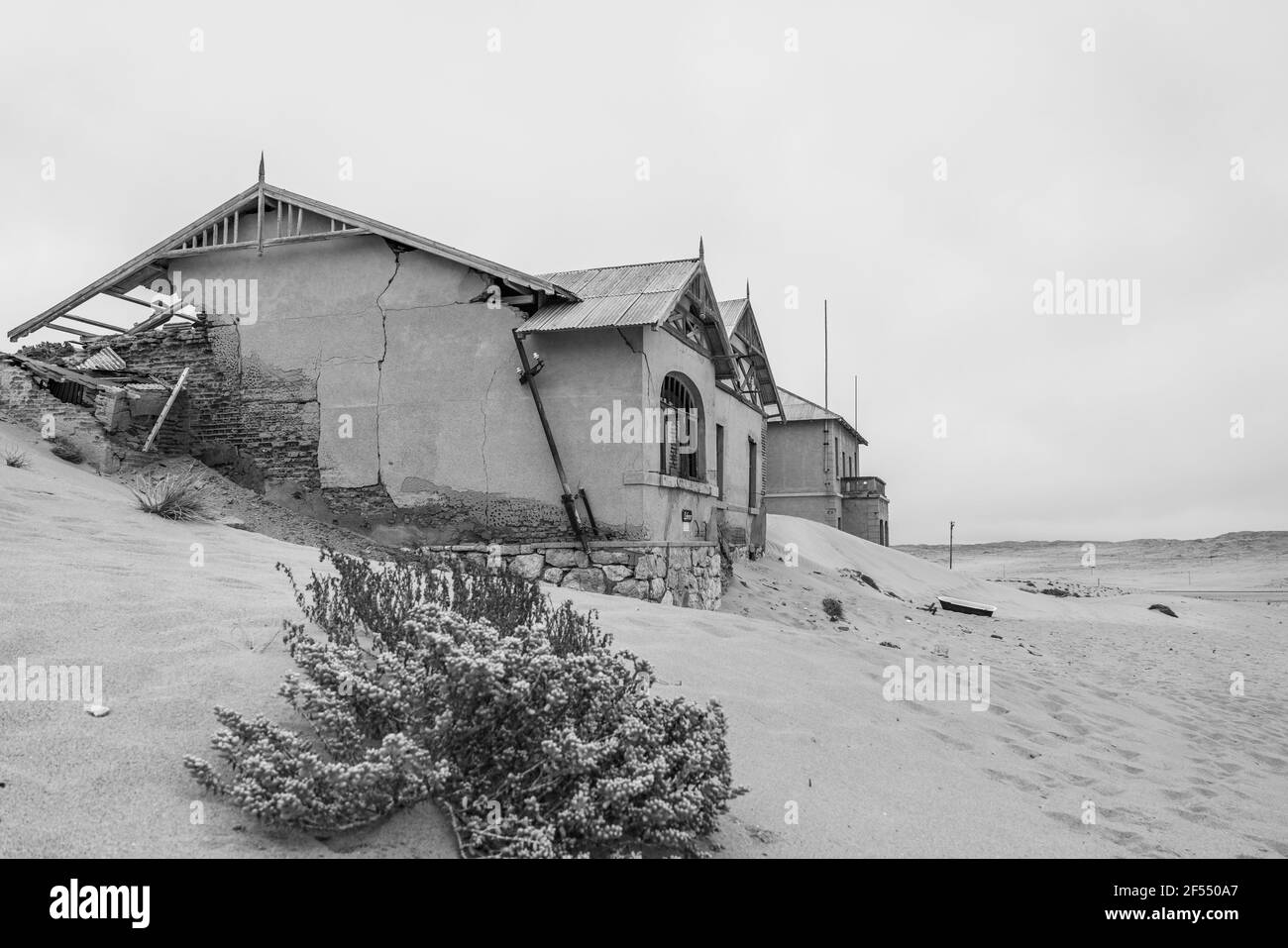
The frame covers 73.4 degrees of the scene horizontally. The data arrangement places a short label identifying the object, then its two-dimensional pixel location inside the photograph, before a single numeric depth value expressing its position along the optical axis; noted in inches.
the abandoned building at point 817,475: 1224.2
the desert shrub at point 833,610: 569.3
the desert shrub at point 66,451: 489.2
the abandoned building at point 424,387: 457.1
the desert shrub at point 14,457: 406.0
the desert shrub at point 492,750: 112.3
